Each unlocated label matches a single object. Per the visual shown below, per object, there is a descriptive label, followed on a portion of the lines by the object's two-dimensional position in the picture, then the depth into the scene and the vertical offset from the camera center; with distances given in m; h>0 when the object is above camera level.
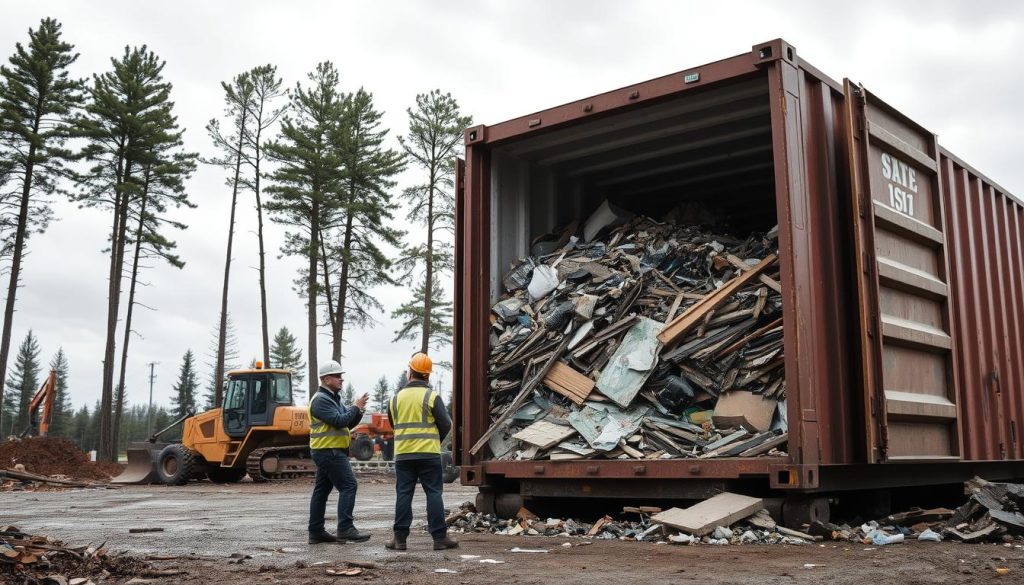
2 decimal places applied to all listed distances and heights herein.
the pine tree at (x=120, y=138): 30.09 +10.18
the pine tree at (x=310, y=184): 30.78 +8.84
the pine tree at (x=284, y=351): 70.25 +7.62
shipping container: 6.44 +1.57
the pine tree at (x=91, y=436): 84.08 +1.54
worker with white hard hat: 7.12 -0.03
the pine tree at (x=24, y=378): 83.38 +6.74
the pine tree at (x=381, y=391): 106.75 +7.35
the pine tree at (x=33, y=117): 29.03 +10.39
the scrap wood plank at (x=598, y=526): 7.22 -0.56
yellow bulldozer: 19.94 +0.23
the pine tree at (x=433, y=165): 31.80 +9.74
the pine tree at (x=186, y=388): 89.81 +6.23
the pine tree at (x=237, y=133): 32.31 +10.98
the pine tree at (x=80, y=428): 87.19 +2.40
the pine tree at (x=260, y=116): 32.31 +11.61
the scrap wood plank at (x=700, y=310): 7.39 +1.12
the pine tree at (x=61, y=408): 77.06 +4.09
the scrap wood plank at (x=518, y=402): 7.80 +0.42
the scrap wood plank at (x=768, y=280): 7.26 +1.34
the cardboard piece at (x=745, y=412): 6.91 +0.30
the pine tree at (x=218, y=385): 30.76 +2.24
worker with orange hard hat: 6.61 +0.08
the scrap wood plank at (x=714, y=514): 6.39 -0.42
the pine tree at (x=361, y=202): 31.44 +8.33
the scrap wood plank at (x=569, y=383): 7.58 +0.57
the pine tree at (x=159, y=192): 31.44 +8.79
